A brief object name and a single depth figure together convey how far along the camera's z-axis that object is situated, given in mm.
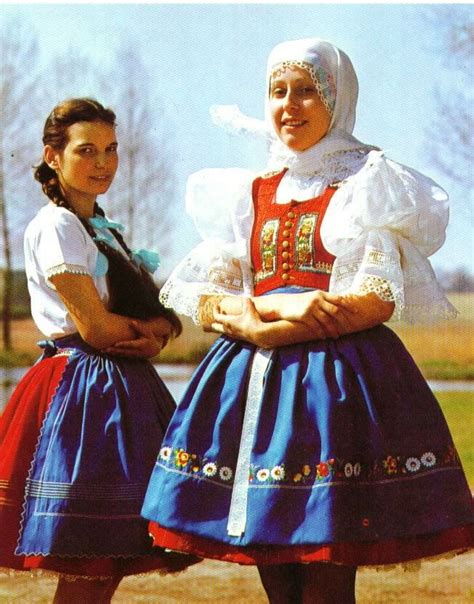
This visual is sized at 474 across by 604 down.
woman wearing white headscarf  2012
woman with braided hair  2330
